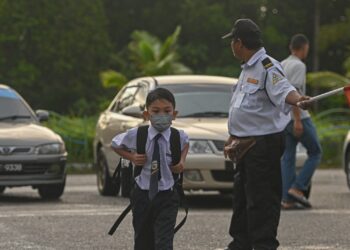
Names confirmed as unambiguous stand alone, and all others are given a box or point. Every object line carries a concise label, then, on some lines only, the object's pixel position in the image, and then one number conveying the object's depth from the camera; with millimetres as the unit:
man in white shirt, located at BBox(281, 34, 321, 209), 25297
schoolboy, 13820
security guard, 15297
